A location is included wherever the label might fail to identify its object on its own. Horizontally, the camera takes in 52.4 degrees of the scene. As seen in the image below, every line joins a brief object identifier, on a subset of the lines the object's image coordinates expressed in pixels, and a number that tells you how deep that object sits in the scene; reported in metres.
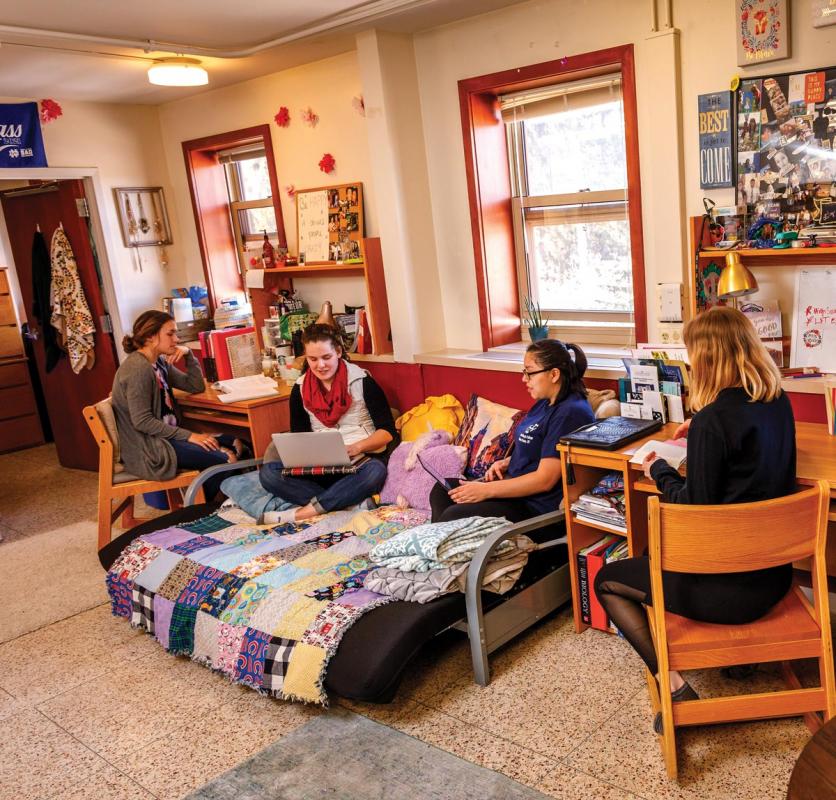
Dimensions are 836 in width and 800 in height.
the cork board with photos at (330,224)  4.80
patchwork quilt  2.86
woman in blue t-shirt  3.25
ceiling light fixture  4.24
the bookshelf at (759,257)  3.08
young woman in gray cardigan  4.36
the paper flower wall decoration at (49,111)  5.30
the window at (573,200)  3.91
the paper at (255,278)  5.16
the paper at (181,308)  5.71
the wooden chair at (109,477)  4.39
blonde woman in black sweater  2.34
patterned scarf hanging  5.76
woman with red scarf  3.96
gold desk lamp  3.11
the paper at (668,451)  2.84
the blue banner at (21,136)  5.09
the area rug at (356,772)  2.43
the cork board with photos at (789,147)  3.07
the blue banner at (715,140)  3.31
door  5.68
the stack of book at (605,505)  3.07
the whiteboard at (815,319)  3.15
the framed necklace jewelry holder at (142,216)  5.73
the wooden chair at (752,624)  2.16
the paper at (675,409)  3.25
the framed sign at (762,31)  3.06
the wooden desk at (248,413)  4.65
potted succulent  4.18
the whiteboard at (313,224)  4.95
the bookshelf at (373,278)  4.54
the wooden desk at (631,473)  2.77
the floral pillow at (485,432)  3.66
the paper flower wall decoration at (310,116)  4.89
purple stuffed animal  3.81
